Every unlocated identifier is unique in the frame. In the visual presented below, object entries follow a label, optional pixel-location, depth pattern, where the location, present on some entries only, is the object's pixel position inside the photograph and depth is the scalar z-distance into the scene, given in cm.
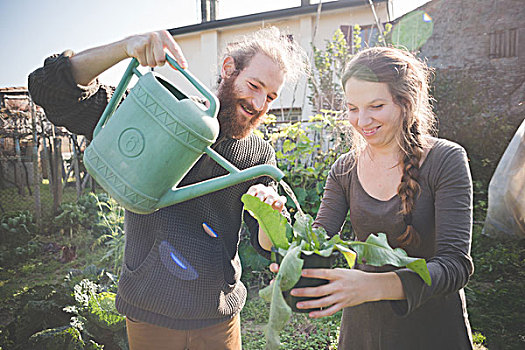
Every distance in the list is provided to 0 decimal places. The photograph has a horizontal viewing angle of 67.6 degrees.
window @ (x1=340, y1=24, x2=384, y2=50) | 848
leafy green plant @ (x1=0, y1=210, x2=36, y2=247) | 493
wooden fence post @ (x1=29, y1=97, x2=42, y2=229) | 543
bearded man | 108
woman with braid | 105
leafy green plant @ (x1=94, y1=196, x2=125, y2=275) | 329
